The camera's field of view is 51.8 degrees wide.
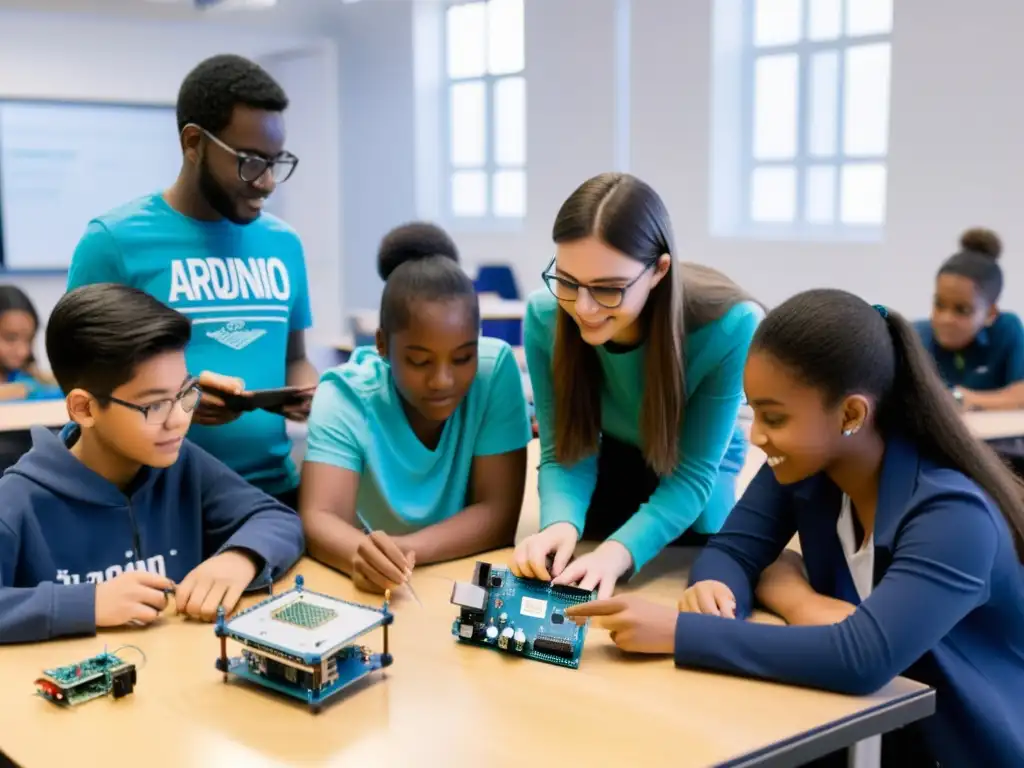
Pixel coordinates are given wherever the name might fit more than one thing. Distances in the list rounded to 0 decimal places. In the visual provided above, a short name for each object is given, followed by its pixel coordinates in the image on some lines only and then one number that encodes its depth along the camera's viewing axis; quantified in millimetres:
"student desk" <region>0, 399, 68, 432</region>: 3269
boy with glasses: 1638
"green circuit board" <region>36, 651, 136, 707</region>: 1335
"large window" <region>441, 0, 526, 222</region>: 8273
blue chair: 7676
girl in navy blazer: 1393
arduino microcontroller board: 1496
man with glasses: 2080
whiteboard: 7504
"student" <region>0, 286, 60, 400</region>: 4422
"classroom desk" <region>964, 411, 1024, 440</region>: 3179
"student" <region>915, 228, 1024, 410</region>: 3871
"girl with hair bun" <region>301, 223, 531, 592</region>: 1895
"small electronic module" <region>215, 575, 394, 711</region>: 1320
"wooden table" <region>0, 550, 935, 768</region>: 1219
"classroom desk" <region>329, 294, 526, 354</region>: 5699
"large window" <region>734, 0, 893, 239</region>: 5852
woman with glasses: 1736
